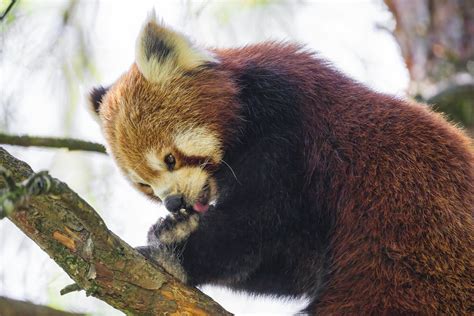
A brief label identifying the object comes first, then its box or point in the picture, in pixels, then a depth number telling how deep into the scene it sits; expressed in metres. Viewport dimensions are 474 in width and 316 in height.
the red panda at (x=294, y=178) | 5.68
